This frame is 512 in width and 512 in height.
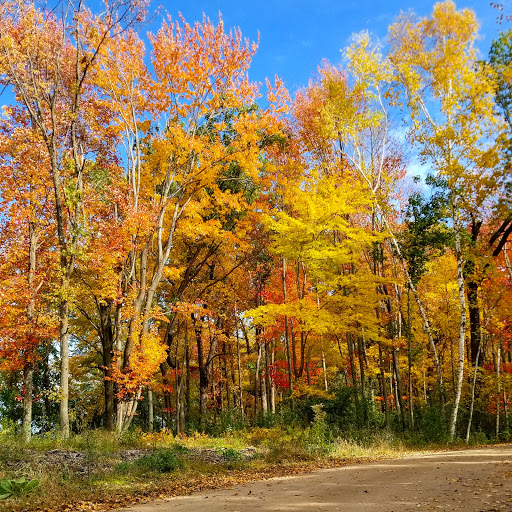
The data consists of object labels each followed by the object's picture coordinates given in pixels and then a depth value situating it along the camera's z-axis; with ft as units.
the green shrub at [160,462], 27.81
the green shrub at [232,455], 32.30
